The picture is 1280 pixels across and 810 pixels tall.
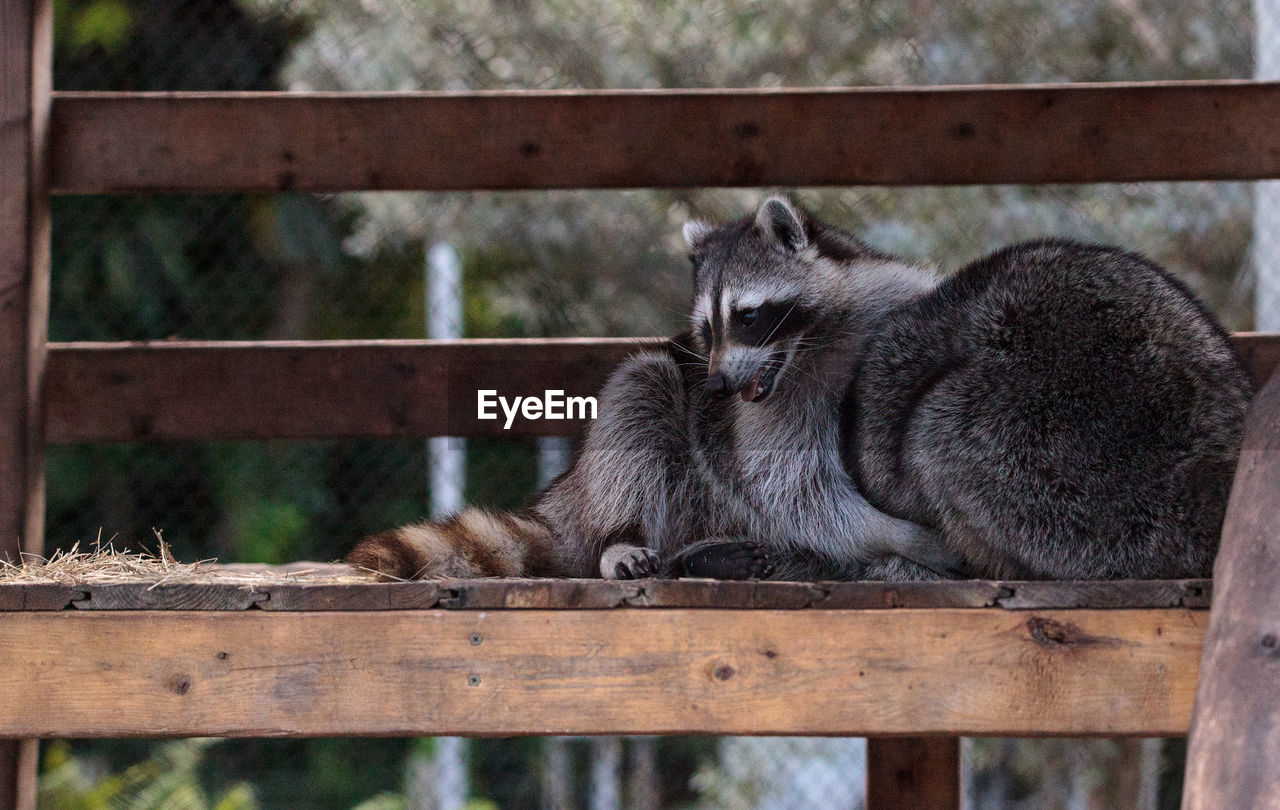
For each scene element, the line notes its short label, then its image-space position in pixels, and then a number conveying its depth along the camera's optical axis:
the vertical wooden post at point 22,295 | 5.45
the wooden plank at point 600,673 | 3.65
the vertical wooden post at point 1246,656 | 2.84
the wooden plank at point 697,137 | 5.92
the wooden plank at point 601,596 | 3.69
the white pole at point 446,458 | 11.03
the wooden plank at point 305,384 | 5.96
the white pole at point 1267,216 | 11.23
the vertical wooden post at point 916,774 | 5.44
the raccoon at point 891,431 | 4.04
